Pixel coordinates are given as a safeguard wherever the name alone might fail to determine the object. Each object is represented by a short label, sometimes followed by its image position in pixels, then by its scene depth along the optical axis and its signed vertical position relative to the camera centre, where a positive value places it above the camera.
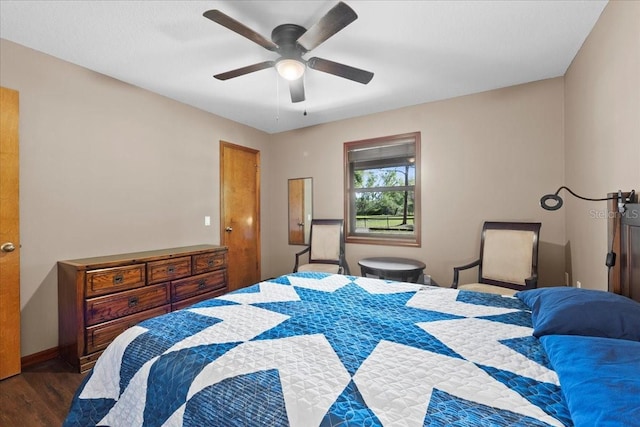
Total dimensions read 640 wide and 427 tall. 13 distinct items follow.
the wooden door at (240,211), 4.04 +0.05
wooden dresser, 2.24 -0.69
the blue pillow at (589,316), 1.07 -0.41
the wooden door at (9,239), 2.12 -0.18
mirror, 4.45 +0.07
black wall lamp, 1.59 +0.07
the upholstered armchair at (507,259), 2.68 -0.45
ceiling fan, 1.64 +1.12
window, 3.72 +0.32
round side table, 3.06 -0.60
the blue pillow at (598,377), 0.64 -0.44
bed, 0.76 -0.52
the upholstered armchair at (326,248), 3.74 -0.47
